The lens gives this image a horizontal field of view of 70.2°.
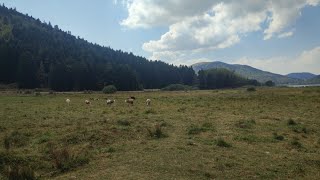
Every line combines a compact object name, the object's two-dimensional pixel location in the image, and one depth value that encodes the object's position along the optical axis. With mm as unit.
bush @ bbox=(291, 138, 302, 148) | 12633
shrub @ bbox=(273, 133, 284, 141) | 13751
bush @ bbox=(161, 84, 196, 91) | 85186
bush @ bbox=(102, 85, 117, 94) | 61749
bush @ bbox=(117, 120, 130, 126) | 15578
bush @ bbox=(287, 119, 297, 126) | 17662
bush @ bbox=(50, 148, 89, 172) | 9129
